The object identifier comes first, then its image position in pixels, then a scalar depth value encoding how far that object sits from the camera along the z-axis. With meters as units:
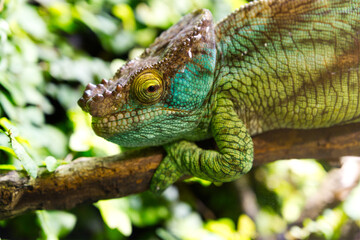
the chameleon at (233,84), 0.59
